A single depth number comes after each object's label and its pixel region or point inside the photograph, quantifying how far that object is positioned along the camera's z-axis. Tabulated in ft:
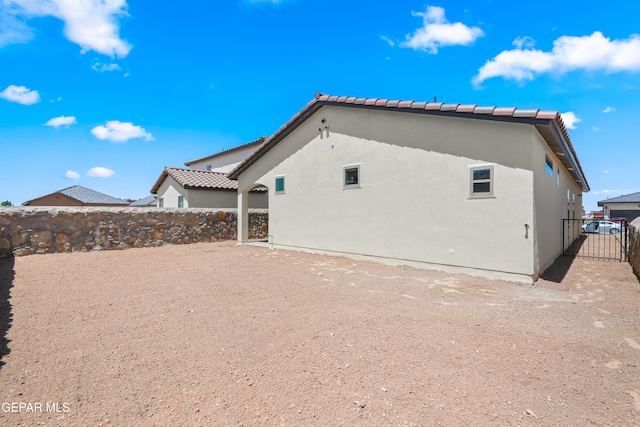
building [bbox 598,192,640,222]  105.99
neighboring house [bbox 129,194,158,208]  127.18
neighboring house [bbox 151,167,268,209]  59.16
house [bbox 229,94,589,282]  24.27
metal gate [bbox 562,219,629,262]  39.31
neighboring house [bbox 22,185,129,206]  136.67
